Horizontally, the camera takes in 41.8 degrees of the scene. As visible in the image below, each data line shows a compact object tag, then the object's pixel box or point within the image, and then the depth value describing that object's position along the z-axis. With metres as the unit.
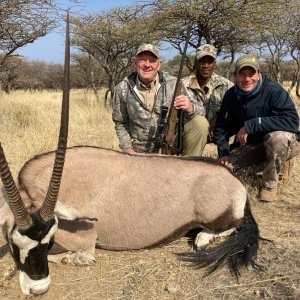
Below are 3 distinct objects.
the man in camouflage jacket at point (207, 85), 5.99
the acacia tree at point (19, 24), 8.04
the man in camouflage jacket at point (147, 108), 5.27
